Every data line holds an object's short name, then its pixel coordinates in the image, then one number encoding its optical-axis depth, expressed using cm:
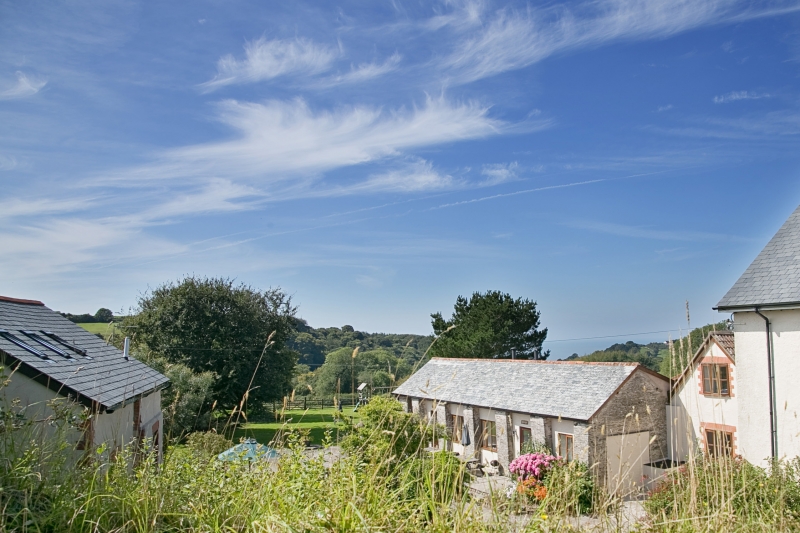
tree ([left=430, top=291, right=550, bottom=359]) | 3844
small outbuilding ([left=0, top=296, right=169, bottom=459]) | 884
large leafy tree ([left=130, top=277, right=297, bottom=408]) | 3122
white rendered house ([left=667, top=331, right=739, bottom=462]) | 1655
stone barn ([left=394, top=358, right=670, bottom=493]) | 1747
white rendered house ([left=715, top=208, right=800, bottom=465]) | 1100
